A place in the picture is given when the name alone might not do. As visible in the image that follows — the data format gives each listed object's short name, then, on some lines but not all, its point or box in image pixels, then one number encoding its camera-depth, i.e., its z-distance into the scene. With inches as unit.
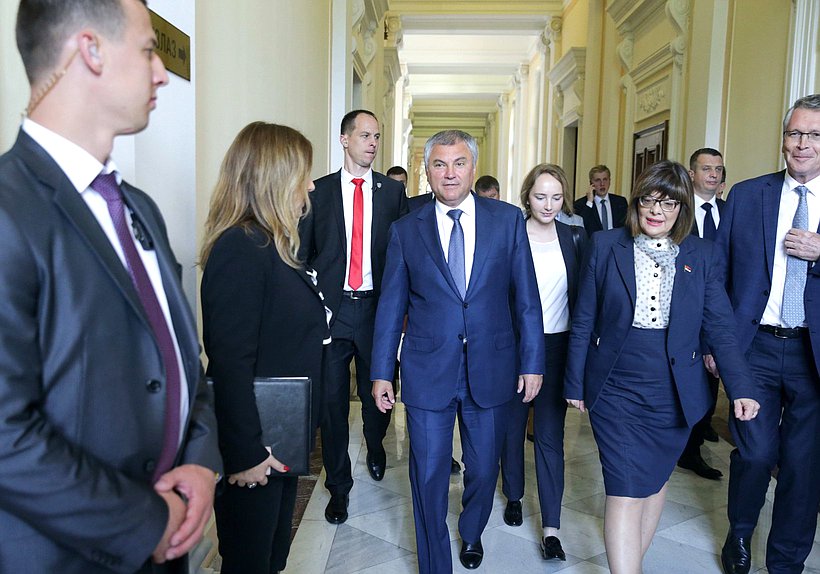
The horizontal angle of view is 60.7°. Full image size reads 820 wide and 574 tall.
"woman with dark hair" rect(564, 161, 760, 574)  101.7
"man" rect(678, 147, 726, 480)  177.0
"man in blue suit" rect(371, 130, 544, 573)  108.7
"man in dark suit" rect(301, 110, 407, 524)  141.3
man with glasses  111.2
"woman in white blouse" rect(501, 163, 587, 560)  130.0
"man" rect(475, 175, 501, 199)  224.4
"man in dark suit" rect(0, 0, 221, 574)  39.8
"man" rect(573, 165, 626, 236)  276.1
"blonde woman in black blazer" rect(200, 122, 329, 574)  71.7
